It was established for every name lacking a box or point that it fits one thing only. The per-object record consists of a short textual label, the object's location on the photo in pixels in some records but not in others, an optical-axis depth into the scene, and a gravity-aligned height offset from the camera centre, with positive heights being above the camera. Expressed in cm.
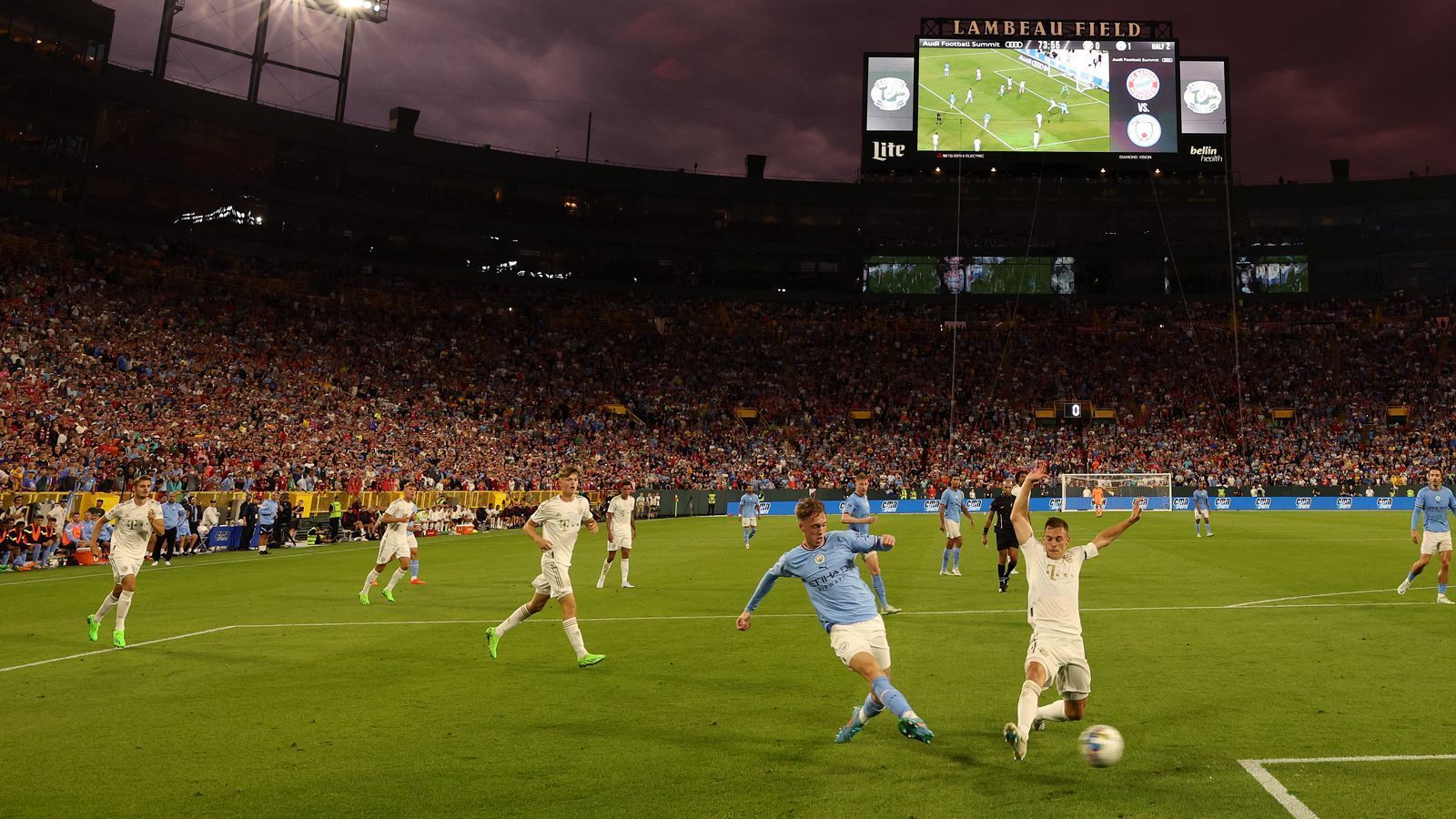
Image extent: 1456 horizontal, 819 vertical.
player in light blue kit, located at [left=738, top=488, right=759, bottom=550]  2984 +38
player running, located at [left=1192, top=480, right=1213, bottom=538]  3164 +127
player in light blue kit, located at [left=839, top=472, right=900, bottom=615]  1475 +33
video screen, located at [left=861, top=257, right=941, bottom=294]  7419 +2090
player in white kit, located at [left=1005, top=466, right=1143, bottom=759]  770 -68
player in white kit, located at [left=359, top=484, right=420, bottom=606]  1760 -57
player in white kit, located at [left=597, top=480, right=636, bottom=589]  1927 -15
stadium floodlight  5422 +3015
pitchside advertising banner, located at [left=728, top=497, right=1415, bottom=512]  5038 +221
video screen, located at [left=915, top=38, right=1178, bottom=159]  5616 +2776
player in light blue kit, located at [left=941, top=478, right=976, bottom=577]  2045 +42
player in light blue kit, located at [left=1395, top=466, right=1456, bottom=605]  1620 +56
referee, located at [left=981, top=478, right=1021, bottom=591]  1780 -28
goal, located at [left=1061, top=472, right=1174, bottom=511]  5294 +295
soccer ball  692 -159
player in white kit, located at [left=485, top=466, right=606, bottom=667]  1150 -48
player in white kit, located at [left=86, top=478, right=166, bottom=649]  1298 -65
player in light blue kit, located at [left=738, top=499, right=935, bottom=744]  763 -57
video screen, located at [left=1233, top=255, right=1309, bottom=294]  7106 +2143
